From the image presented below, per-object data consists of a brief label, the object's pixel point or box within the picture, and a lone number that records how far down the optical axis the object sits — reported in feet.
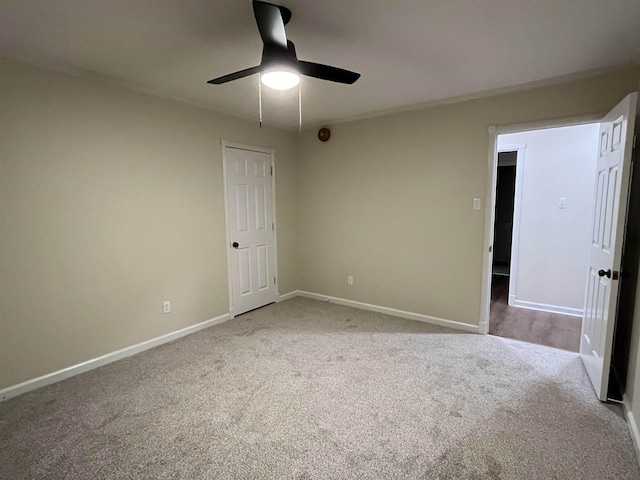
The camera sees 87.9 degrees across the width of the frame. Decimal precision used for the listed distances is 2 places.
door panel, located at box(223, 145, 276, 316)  12.66
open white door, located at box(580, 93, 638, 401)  6.80
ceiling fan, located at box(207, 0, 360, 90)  5.29
